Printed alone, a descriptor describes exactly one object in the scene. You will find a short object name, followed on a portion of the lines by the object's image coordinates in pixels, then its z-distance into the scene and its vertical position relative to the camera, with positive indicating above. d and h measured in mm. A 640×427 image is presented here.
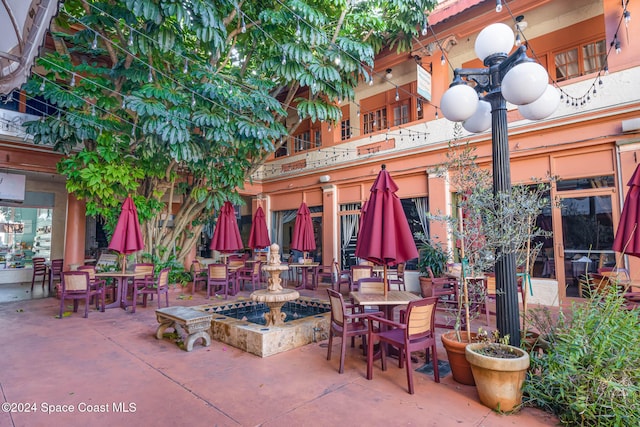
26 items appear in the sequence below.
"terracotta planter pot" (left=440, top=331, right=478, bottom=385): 3102 -1144
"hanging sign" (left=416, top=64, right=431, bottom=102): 7422 +3426
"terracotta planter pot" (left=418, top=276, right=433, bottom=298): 7311 -1062
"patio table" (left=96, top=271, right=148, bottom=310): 6531 -938
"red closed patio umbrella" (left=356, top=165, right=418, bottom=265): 3785 +80
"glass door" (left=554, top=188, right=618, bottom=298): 6172 +15
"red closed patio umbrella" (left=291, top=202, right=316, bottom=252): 8758 +65
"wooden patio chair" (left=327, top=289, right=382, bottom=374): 3516 -991
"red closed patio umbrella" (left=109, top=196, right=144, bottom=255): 6367 +107
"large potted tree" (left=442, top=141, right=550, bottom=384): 2988 +101
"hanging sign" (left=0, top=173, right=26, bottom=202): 8633 +1356
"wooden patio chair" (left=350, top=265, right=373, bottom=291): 6557 -694
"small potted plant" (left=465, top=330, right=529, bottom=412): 2586 -1090
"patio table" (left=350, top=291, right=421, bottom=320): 3599 -686
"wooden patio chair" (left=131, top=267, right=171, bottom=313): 6305 -944
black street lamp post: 2977 +1138
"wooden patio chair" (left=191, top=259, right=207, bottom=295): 8183 -934
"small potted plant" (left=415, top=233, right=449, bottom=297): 7418 -675
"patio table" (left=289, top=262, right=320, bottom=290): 8555 -877
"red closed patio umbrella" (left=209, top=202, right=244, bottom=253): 8250 +99
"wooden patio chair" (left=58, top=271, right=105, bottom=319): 5859 -827
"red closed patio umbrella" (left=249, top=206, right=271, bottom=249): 9367 +106
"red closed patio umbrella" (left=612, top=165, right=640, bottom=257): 4043 +158
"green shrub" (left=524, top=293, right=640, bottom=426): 2277 -968
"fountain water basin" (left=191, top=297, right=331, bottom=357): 3998 -1198
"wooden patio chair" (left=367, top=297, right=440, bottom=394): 3101 -924
